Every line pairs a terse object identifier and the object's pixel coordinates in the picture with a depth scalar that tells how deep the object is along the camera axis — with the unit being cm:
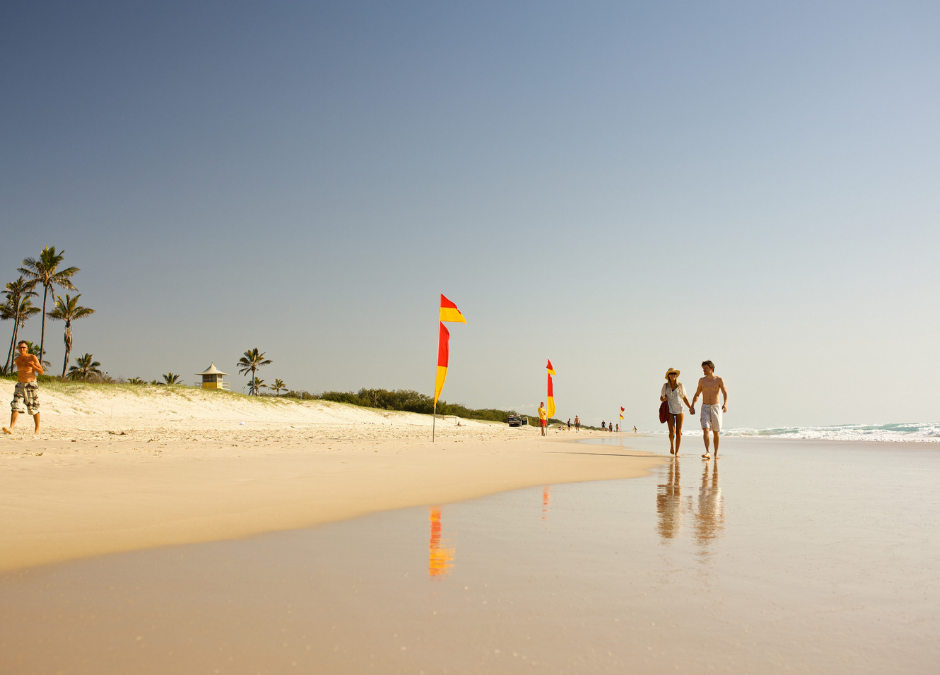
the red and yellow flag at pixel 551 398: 2208
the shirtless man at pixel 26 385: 1034
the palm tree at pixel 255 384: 7279
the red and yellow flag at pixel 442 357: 1345
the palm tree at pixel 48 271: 4675
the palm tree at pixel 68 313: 5000
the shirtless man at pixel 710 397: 1076
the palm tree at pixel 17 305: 4741
